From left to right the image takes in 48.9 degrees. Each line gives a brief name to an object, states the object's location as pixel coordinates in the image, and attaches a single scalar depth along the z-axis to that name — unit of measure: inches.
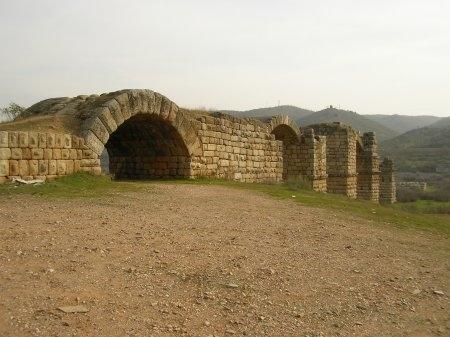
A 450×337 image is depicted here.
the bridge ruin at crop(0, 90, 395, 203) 354.6
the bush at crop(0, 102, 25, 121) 642.2
